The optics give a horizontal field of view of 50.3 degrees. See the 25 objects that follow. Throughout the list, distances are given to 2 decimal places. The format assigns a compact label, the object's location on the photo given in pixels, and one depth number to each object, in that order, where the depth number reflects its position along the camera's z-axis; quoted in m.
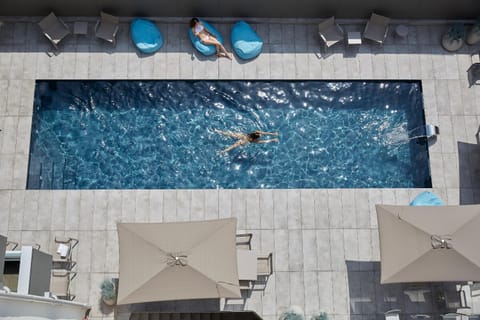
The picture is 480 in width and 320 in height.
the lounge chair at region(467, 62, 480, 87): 14.18
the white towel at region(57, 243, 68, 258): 12.30
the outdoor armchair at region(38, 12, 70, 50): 14.12
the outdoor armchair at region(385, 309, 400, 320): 11.67
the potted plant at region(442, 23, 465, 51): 14.34
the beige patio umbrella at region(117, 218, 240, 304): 10.76
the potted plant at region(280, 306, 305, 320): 11.84
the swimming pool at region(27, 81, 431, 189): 13.71
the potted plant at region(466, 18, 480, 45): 14.17
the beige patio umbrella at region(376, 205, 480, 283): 11.05
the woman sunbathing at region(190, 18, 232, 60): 14.23
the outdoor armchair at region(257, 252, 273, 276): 12.30
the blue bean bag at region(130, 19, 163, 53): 14.26
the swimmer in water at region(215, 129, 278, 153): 13.85
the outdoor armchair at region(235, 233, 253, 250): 12.44
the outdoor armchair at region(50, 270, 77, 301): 12.12
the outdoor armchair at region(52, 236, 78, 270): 12.34
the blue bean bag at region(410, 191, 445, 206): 12.66
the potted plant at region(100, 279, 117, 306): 11.96
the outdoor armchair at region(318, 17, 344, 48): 14.29
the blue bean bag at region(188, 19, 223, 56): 14.24
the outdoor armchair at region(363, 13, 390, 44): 14.30
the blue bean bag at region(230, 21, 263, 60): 14.22
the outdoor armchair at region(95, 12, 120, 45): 14.16
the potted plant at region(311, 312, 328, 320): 11.84
